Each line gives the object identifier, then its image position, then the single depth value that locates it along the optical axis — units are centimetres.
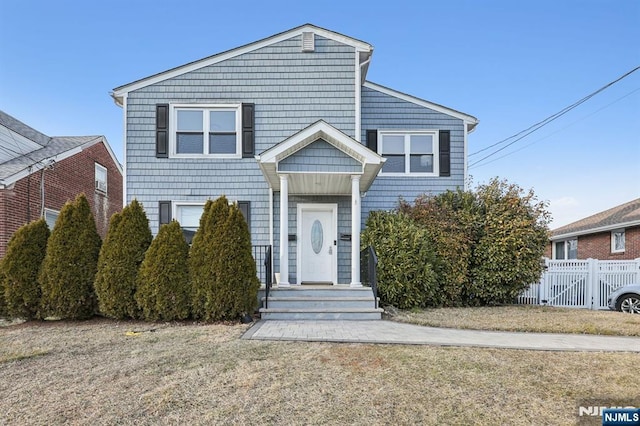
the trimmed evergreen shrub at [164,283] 643
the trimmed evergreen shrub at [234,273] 645
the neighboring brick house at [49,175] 1077
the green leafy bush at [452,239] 857
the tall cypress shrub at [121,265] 648
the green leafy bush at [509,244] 856
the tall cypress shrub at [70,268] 648
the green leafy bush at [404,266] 786
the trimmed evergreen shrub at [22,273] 651
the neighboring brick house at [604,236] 1445
